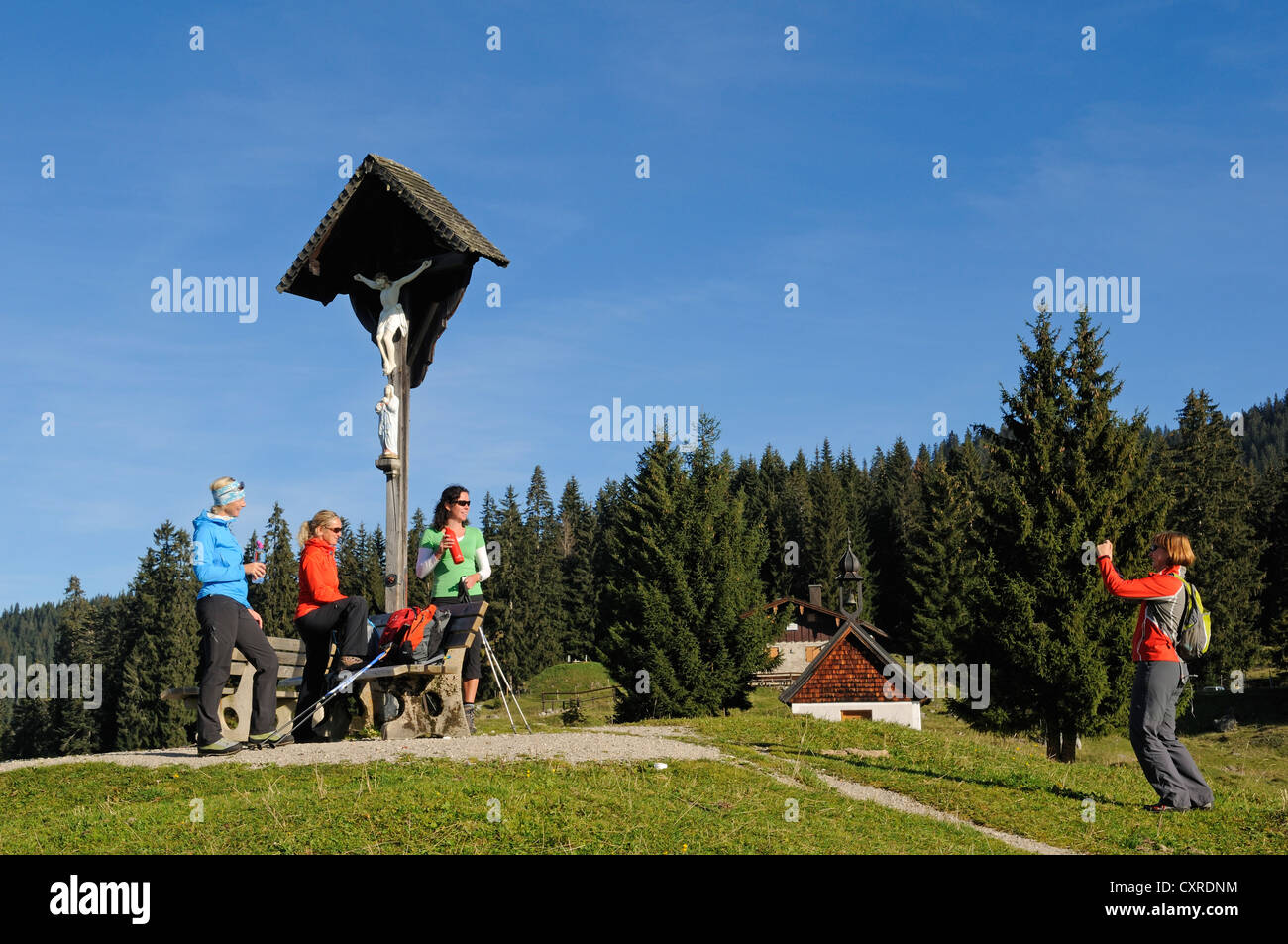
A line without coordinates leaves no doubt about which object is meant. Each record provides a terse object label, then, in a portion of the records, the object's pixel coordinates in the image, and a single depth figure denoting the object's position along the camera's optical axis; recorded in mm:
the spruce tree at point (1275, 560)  51156
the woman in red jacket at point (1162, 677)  8602
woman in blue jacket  9383
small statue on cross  12383
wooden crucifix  12352
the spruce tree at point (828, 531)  90500
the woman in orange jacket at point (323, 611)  10422
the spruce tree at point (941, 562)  64500
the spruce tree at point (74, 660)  63938
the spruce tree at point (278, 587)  76250
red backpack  10523
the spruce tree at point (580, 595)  95325
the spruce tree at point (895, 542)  84750
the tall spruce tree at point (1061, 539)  24891
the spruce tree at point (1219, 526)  52875
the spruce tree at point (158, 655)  60000
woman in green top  11109
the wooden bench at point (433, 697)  10719
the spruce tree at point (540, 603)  83438
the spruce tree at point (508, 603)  78562
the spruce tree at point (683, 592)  35250
